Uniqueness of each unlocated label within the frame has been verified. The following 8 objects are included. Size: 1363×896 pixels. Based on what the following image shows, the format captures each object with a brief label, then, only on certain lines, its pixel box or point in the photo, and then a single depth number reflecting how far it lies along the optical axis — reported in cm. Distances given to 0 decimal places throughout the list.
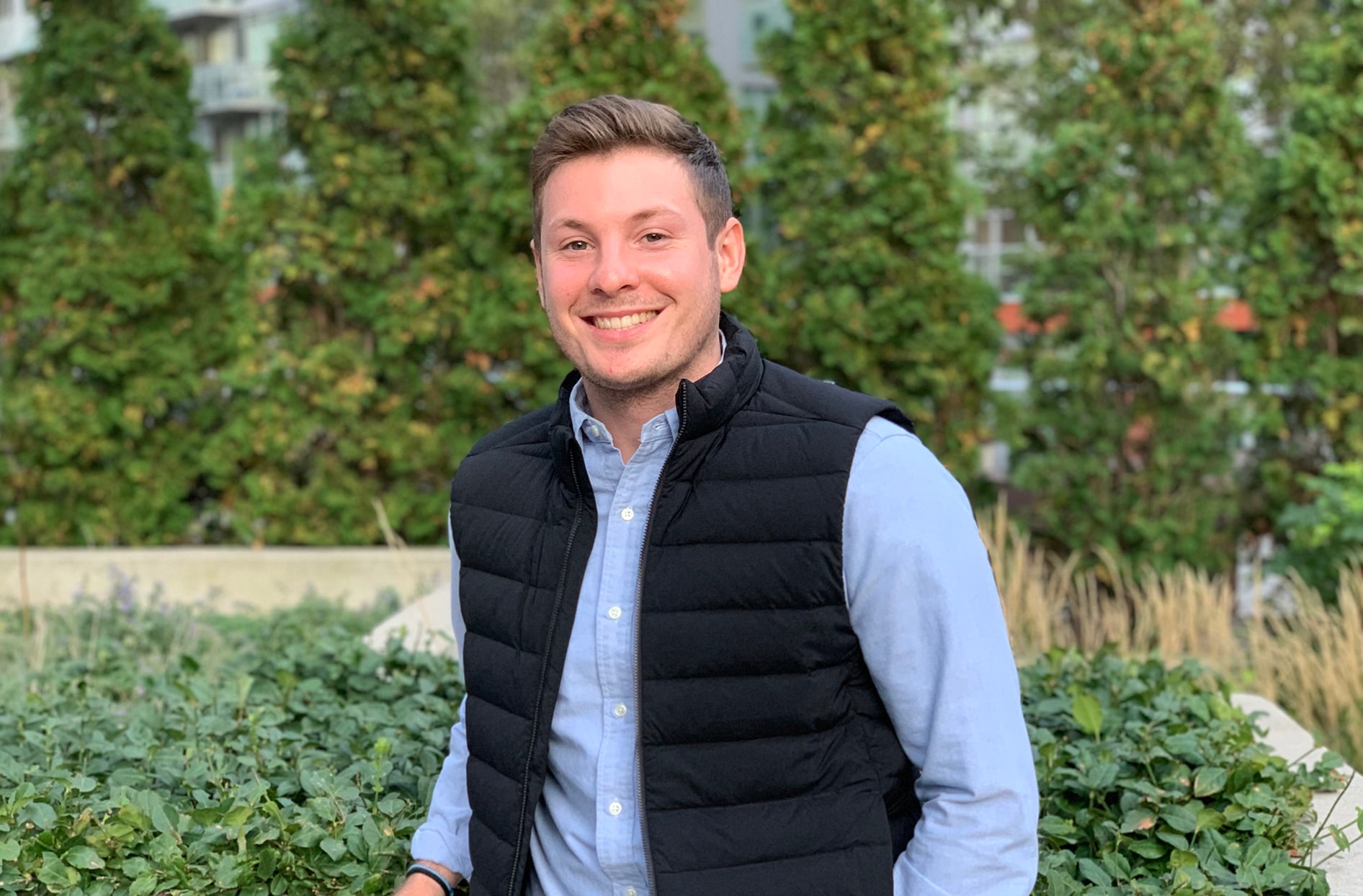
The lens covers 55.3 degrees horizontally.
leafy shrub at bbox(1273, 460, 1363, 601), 576
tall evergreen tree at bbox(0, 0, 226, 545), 779
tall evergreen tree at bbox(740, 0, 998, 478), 690
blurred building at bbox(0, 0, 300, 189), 3084
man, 160
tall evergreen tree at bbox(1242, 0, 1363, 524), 650
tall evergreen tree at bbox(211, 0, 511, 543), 741
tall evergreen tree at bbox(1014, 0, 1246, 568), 667
